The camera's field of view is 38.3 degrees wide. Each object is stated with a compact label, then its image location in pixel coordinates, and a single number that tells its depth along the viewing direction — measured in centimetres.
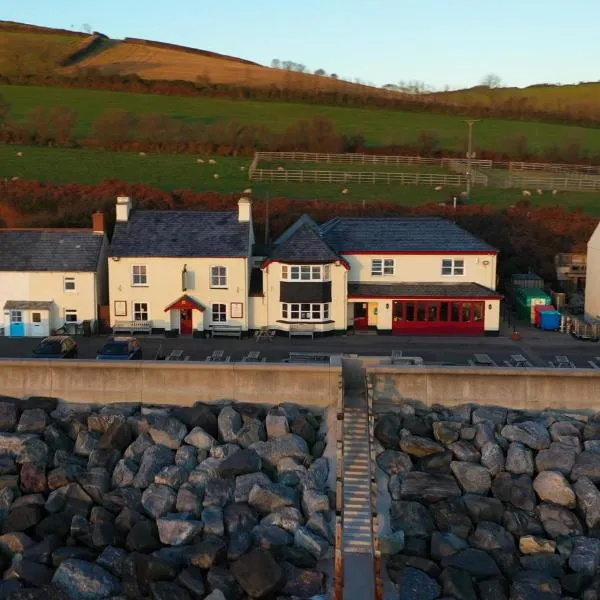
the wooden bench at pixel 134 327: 3594
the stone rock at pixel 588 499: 2095
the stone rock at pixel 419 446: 2339
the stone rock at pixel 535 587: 1781
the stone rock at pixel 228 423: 2412
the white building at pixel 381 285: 3591
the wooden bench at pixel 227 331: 3597
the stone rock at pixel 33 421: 2466
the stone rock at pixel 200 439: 2378
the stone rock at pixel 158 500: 2122
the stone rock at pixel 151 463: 2244
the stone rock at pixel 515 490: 2155
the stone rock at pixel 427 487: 2162
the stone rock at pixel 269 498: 2106
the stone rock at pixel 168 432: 2398
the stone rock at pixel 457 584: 1778
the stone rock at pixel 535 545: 1977
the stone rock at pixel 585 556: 1914
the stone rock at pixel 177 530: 2012
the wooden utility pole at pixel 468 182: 6226
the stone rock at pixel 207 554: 1908
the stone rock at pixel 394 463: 2261
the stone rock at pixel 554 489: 2158
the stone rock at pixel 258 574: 1808
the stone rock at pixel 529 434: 2367
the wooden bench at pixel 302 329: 3556
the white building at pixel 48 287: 3594
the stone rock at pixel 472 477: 2220
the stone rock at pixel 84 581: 1823
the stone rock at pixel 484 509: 2097
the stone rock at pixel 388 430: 2384
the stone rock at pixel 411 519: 2027
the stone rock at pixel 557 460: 2277
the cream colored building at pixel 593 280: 3728
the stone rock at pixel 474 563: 1862
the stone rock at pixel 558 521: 2053
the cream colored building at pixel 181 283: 3612
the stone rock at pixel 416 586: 1783
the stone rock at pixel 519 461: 2280
